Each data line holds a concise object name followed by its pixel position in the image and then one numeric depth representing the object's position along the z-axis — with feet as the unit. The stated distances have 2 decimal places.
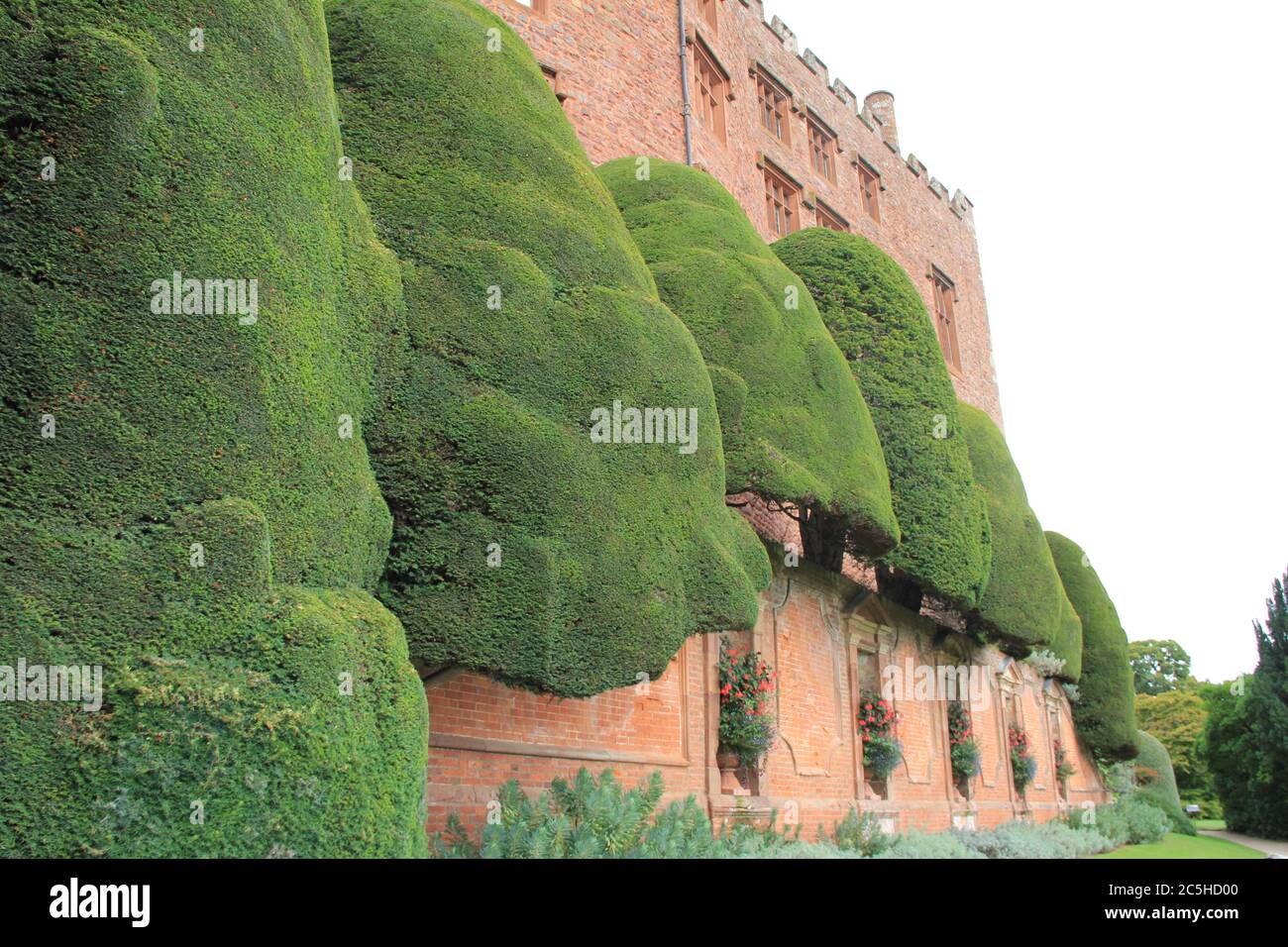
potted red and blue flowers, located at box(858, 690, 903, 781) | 55.31
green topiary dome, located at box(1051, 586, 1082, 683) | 82.89
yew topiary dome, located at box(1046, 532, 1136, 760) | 100.53
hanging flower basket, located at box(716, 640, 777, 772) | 41.93
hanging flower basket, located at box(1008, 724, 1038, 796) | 81.51
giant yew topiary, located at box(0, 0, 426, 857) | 14.48
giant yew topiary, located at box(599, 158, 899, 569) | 38.83
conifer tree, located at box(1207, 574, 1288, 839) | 116.26
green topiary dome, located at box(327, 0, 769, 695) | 23.30
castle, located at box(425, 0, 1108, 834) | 34.06
